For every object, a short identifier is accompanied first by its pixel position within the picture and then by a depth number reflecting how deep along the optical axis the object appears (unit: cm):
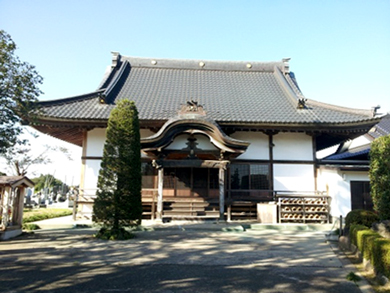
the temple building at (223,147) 1273
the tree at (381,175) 754
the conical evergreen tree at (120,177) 867
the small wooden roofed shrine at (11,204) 903
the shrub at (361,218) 786
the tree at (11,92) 786
